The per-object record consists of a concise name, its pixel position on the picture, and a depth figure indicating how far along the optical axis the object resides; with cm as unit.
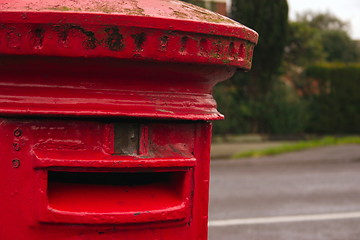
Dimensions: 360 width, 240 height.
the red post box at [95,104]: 109
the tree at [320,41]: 1367
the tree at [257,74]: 995
